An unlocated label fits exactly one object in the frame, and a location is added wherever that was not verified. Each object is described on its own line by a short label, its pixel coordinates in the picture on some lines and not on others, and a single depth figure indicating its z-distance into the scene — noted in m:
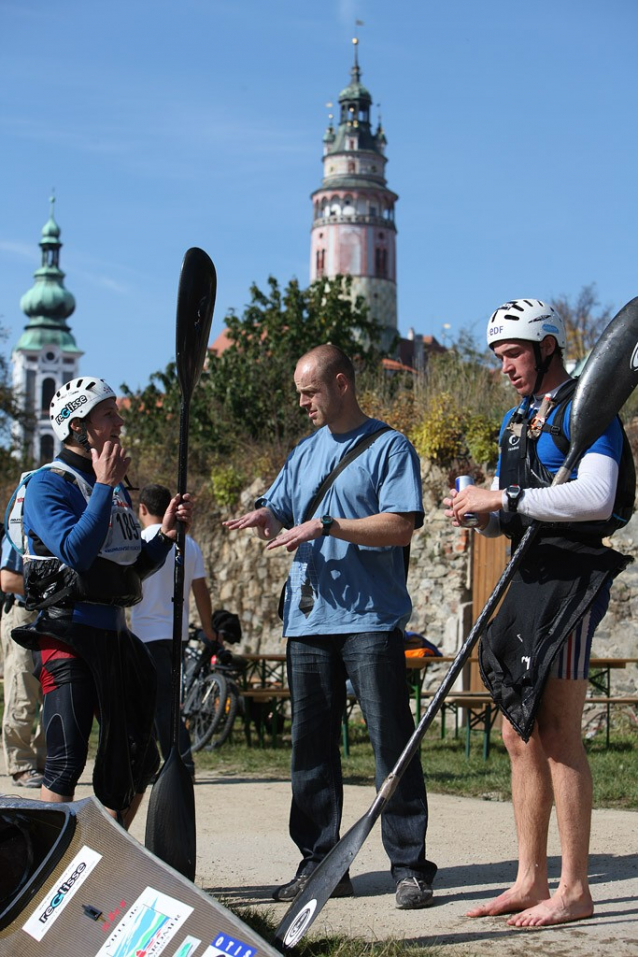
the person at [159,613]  8.26
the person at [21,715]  8.85
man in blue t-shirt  4.85
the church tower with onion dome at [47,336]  138.75
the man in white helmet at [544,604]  4.20
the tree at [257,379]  20.08
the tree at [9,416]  40.62
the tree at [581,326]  32.41
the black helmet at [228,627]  10.08
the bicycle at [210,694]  10.70
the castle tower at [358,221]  113.75
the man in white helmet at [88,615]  4.60
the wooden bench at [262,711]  10.88
